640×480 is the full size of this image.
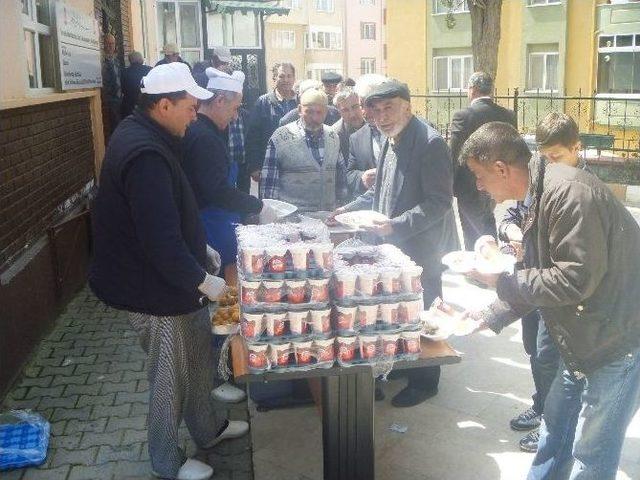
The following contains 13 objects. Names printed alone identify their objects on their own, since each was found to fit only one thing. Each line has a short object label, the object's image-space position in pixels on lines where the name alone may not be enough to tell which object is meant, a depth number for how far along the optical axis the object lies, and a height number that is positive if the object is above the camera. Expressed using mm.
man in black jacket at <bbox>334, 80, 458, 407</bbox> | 4383 -476
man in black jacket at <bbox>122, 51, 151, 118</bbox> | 10000 +405
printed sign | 7180 +734
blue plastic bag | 4016 -1873
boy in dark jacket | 4164 -711
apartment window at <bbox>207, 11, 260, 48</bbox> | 24203 +2694
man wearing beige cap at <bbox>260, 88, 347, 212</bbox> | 5496 -395
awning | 21156 +3159
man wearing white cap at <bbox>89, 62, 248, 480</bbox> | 3359 -675
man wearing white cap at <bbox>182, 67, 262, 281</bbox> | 4445 -346
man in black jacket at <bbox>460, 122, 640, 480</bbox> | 2709 -707
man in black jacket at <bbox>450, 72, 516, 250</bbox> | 7195 -307
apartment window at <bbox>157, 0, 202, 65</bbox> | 21812 +2651
